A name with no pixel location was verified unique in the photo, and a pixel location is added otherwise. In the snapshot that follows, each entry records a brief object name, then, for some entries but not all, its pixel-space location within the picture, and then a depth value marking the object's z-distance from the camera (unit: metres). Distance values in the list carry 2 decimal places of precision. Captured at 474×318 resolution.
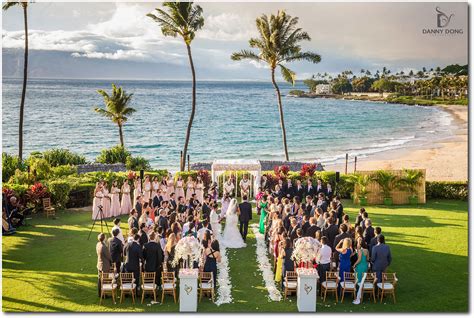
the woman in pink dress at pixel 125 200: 21.16
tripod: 17.80
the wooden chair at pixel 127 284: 12.09
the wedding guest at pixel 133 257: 12.05
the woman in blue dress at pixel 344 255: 12.13
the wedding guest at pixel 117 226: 12.62
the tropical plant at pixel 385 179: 23.27
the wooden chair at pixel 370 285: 12.23
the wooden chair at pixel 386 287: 12.21
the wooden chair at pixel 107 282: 12.03
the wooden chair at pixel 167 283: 12.14
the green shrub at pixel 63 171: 24.35
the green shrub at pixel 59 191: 21.17
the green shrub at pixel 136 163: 29.98
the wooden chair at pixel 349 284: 12.20
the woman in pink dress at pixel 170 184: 21.18
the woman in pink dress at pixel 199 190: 21.76
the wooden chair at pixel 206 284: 12.34
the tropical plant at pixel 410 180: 23.39
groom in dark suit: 16.98
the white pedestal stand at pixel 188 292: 11.60
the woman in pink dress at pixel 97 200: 19.97
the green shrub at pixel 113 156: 32.53
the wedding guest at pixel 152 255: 12.20
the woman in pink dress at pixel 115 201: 20.75
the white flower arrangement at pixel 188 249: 11.62
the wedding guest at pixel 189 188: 21.75
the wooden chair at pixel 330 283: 12.22
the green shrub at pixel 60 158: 31.31
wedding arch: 23.03
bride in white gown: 16.77
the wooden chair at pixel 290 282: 12.34
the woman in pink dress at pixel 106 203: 20.52
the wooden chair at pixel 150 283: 12.07
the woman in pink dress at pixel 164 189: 20.57
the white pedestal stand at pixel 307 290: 11.62
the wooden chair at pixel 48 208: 20.41
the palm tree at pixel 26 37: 27.48
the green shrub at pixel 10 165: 25.72
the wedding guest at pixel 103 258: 12.05
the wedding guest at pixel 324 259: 12.34
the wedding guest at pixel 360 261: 12.06
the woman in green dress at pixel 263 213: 18.16
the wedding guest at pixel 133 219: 14.88
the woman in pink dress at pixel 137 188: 21.33
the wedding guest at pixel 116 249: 12.30
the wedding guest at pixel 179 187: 21.81
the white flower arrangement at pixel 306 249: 11.72
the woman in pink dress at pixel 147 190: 20.92
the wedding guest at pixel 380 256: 12.17
